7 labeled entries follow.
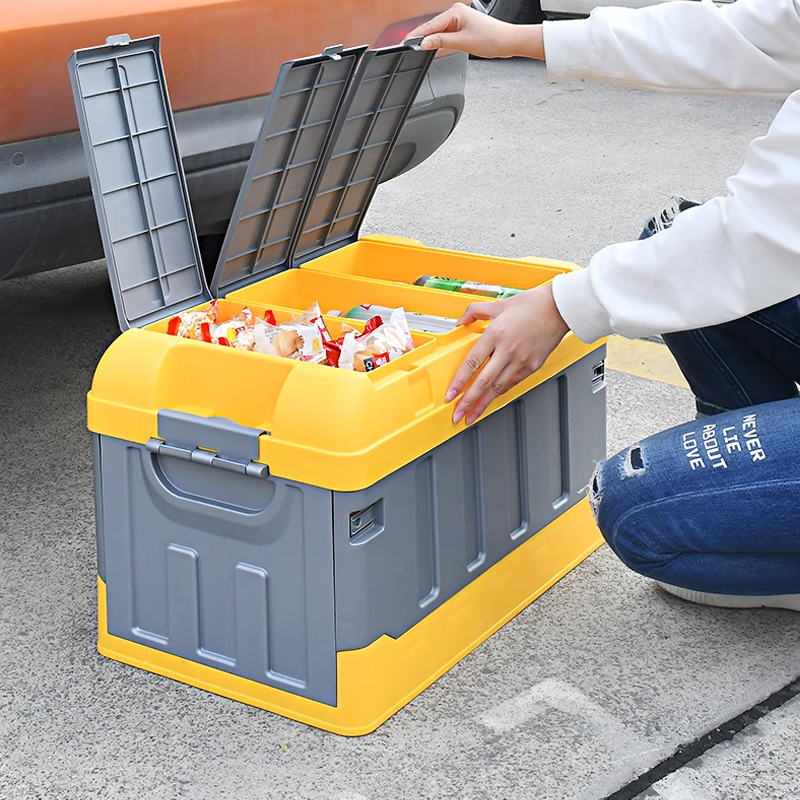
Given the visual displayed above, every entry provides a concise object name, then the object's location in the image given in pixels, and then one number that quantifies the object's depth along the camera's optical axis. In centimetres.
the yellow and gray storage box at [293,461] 238
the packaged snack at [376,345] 247
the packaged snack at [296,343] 250
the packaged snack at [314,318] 254
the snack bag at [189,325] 254
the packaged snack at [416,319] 262
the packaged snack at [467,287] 270
